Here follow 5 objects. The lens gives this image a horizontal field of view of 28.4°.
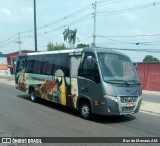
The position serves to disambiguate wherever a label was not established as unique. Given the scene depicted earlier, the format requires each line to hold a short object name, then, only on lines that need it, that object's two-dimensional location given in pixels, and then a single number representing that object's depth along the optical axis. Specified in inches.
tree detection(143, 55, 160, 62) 3217.5
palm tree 2484.0
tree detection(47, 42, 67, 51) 3199.6
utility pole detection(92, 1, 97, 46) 1389.0
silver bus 430.9
